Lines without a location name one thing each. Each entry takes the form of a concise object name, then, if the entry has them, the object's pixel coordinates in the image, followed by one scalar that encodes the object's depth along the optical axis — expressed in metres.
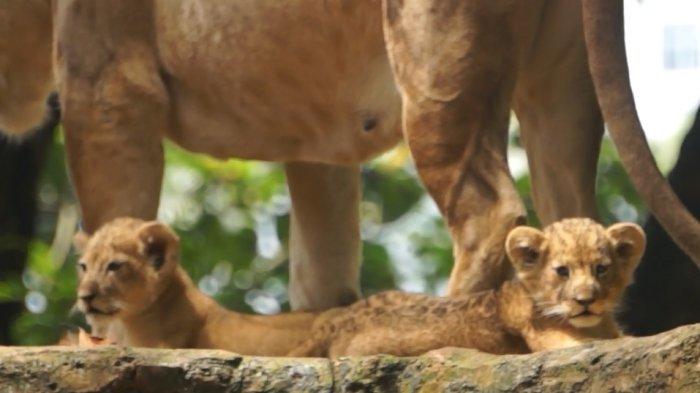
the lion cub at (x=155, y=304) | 16.89
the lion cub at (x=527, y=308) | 15.82
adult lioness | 17.08
